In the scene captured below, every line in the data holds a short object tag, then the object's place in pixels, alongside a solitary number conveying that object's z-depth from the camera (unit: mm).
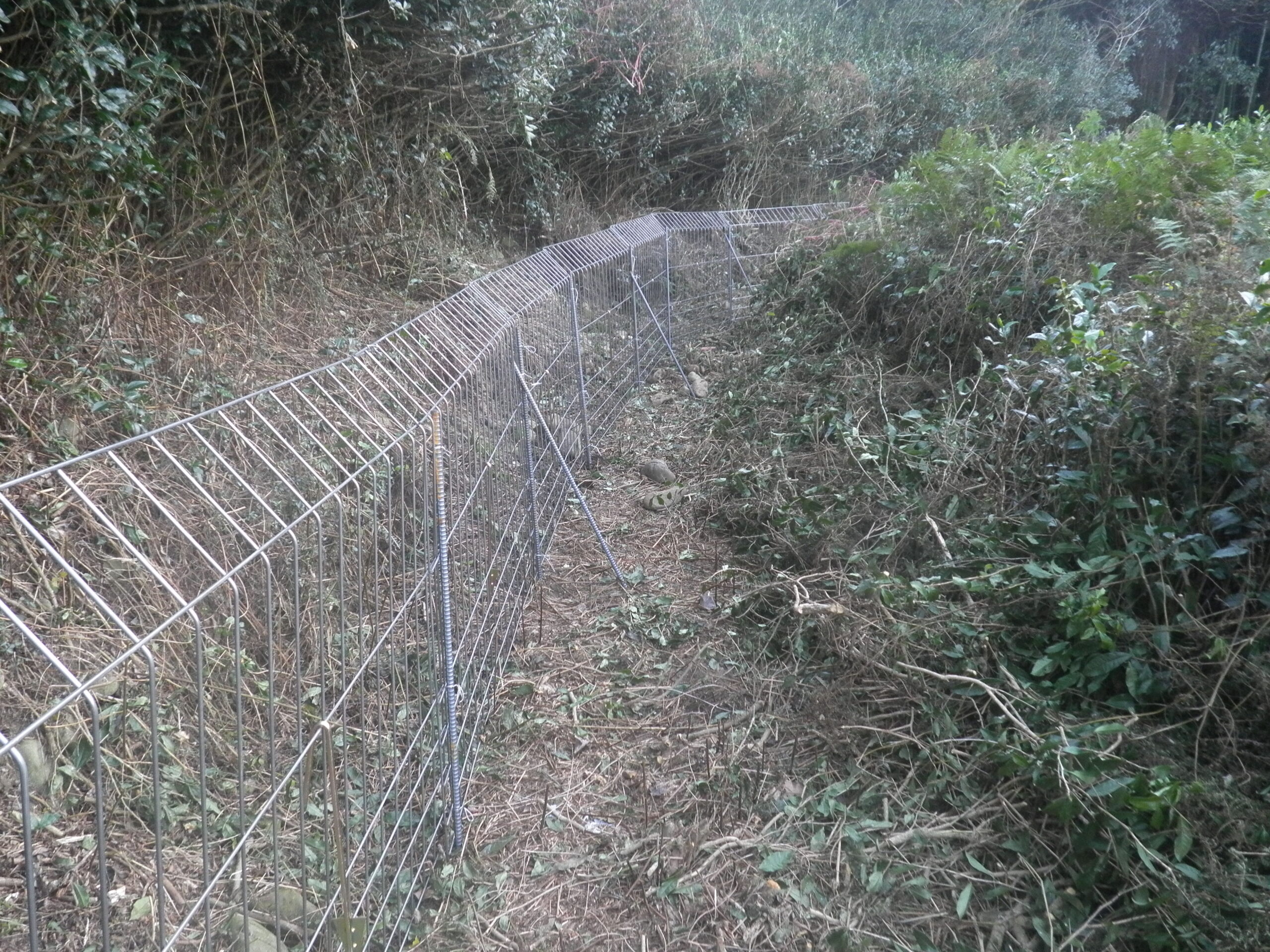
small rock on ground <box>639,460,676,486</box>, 5758
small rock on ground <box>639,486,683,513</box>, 5395
